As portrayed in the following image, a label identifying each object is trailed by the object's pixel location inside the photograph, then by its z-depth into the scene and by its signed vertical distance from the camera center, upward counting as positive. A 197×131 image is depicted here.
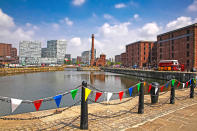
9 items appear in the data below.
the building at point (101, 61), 135.90 +3.65
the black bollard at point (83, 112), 5.55 -1.88
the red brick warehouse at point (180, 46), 48.00 +7.62
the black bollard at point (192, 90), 11.59 -2.06
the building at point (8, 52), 153.90 +16.23
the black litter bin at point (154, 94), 9.80 -2.03
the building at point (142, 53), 83.81 +7.15
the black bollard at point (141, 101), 7.64 -1.96
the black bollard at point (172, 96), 9.73 -2.17
